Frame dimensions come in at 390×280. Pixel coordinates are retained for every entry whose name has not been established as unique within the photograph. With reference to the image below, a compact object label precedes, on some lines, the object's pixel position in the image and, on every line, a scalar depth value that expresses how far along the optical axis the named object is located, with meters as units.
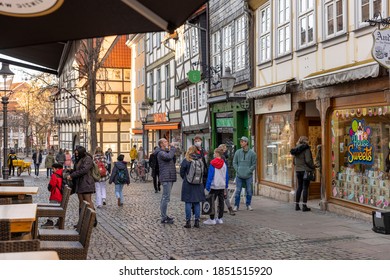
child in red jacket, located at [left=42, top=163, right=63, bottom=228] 8.77
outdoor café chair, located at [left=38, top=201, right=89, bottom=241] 5.07
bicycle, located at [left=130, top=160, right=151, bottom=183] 19.06
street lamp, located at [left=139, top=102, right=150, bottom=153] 25.06
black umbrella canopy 2.56
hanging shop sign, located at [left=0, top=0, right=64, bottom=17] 2.40
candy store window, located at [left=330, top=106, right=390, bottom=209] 8.44
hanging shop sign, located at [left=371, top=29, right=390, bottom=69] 6.47
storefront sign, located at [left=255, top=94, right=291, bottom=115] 11.73
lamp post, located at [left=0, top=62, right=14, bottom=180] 11.45
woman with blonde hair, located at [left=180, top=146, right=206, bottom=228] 8.41
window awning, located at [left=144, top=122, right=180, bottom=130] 24.34
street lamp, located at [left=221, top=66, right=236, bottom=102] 13.80
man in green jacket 10.37
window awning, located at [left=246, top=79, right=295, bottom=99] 11.23
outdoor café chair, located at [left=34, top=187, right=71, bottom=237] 6.96
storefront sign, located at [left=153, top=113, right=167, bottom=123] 26.73
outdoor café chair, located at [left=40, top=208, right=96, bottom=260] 4.43
